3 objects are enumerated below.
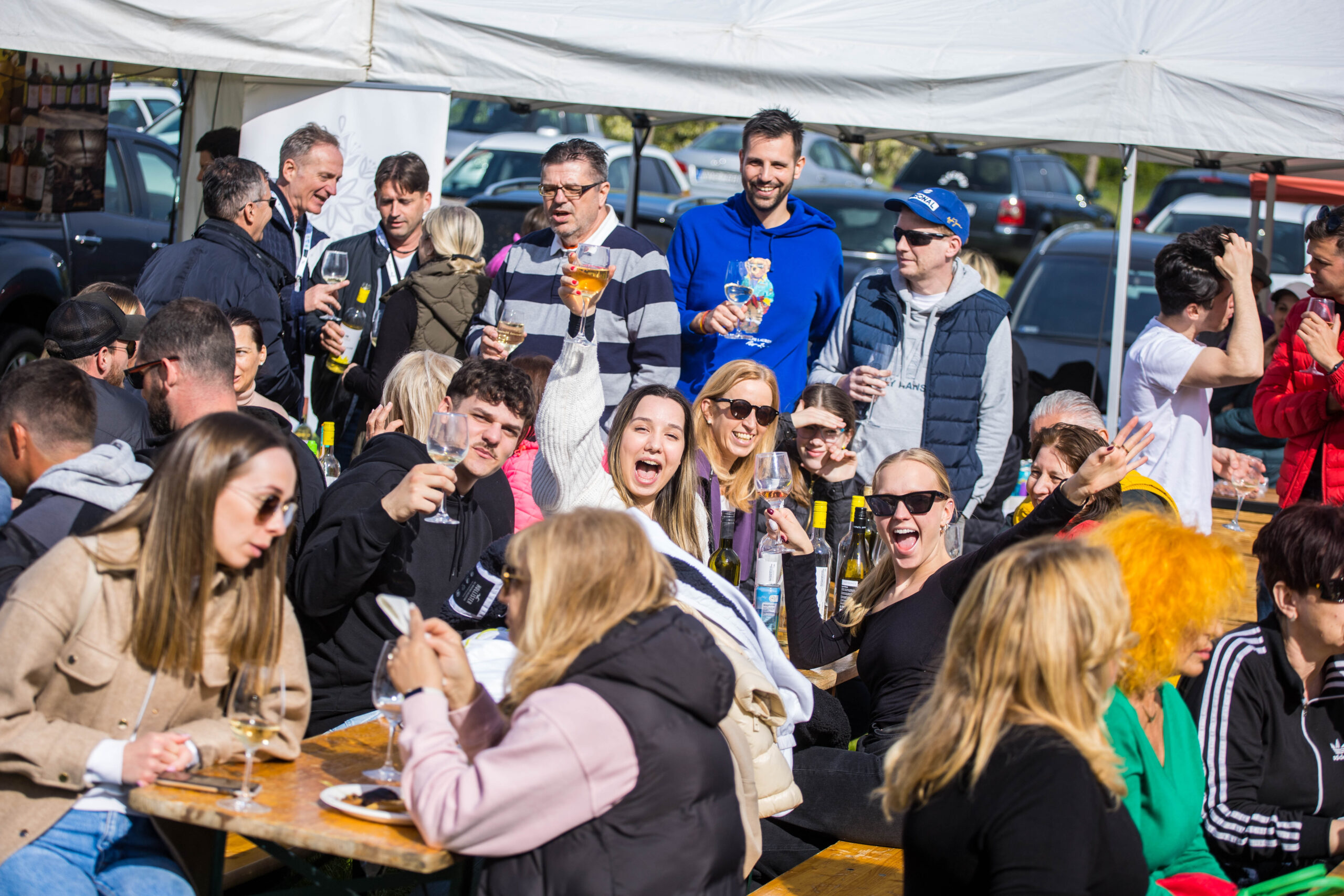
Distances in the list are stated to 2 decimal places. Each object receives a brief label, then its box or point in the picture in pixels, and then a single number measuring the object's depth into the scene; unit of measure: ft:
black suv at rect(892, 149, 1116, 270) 59.06
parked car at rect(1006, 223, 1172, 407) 29.91
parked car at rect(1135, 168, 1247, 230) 57.67
